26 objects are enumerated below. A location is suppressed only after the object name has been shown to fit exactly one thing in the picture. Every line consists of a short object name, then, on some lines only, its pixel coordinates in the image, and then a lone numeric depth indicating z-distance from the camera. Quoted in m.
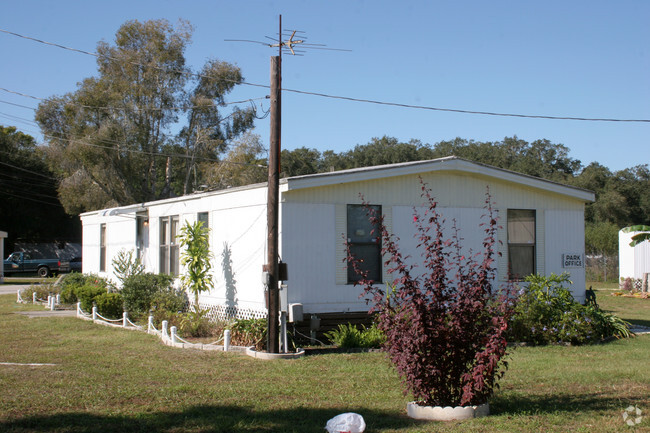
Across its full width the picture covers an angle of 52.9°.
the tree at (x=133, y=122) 33.03
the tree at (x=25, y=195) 44.31
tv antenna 11.06
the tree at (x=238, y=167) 34.84
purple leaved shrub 6.38
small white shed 25.64
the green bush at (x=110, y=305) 15.52
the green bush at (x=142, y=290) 15.14
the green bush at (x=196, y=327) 12.58
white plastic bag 5.87
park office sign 14.34
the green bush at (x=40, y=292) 21.12
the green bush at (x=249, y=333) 11.23
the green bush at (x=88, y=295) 16.50
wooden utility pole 10.50
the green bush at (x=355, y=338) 11.34
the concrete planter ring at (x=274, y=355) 10.39
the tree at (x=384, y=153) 51.19
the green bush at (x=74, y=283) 19.33
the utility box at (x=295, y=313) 11.34
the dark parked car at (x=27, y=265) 41.09
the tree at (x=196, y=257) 13.62
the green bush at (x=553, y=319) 11.92
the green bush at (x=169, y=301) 14.54
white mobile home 11.88
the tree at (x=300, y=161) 49.95
